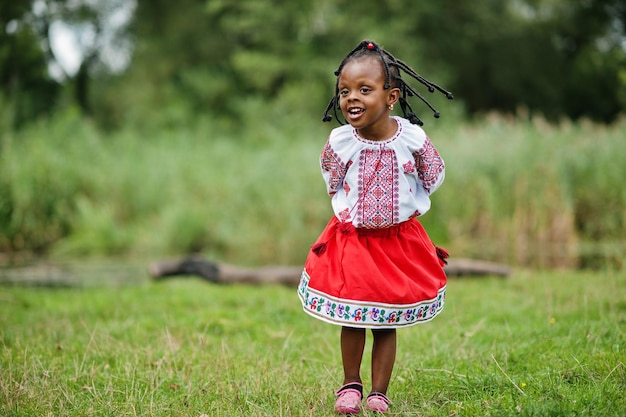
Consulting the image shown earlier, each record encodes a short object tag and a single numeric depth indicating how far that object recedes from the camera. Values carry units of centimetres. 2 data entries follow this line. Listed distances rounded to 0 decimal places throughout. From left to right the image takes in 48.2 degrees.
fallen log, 754
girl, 311
